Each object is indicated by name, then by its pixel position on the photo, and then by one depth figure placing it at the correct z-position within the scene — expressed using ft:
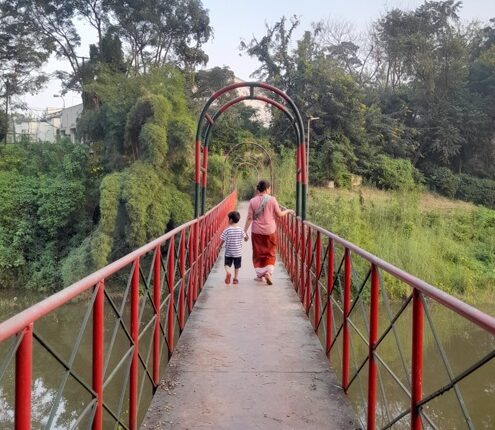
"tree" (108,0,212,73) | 85.25
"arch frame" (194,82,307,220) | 19.95
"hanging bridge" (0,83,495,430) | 5.68
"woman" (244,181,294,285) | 19.58
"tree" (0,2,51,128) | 83.35
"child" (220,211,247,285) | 20.51
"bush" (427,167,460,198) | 95.76
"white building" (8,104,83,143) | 101.35
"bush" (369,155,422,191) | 93.50
